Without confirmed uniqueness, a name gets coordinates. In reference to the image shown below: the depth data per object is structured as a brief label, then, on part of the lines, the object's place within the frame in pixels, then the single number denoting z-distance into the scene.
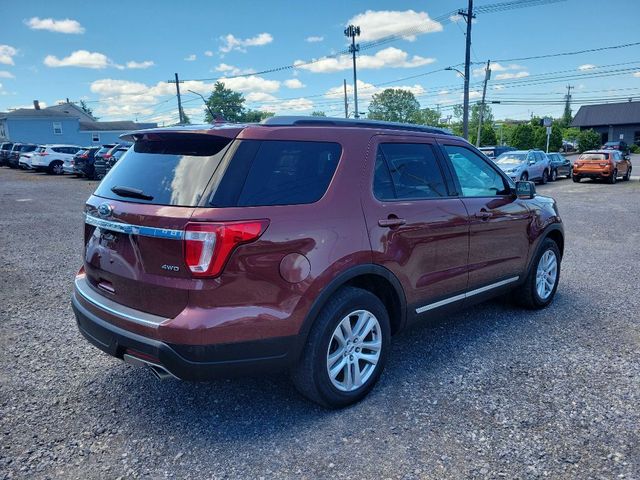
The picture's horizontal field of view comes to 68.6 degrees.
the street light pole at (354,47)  37.53
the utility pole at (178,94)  41.10
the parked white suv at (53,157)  26.31
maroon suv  2.51
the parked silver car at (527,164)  19.42
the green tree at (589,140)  49.94
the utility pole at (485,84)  35.81
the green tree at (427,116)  105.72
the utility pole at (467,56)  25.31
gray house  60.56
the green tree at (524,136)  46.88
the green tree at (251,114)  76.62
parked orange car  20.83
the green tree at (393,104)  100.44
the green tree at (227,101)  78.69
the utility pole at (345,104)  47.56
